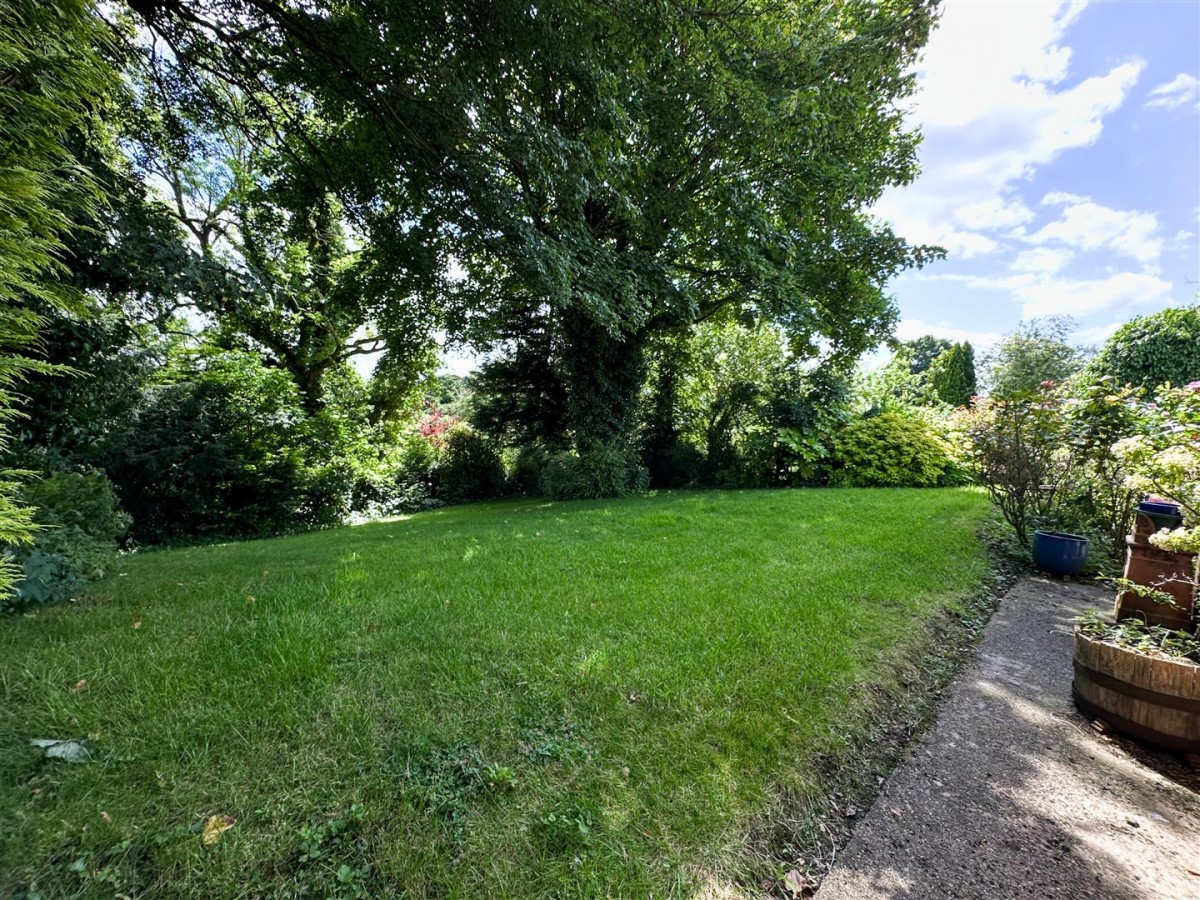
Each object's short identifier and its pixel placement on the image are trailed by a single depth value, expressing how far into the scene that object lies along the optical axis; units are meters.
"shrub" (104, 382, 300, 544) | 7.54
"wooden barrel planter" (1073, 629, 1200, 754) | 2.10
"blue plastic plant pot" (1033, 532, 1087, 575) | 4.63
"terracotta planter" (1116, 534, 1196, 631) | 2.54
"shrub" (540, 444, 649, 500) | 9.57
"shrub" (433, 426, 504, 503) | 12.70
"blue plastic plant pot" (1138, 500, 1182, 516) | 3.13
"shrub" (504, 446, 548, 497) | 12.67
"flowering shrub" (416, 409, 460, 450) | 13.82
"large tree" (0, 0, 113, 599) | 1.64
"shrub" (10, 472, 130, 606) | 3.19
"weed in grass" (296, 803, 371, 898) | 1.30
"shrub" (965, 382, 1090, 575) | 4.72
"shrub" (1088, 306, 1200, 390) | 8.72
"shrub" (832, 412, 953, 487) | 9.62
